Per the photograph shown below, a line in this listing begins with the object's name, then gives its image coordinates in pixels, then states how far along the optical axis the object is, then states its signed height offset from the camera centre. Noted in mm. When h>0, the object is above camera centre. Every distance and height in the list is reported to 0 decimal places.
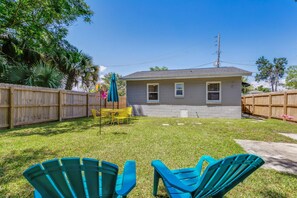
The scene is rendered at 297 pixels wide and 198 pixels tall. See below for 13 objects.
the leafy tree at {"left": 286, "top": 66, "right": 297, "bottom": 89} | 29984 +4447
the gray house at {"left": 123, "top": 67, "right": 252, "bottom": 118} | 10484 +439
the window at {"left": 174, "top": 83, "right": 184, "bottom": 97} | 11578 +667
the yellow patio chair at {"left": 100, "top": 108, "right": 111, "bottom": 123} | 8593 -787
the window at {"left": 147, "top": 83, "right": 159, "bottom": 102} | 12203 +527
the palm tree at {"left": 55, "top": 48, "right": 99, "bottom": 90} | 12319 +2561
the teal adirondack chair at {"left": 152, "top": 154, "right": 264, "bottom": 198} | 1337 -749
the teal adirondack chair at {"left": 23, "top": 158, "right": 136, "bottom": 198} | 1053 -571
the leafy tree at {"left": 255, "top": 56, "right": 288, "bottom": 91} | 40609 +8049
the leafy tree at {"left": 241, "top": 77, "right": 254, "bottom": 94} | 29678 +2080
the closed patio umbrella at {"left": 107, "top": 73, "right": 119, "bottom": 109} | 8367 +351
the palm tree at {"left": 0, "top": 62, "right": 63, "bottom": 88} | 8862 +1324
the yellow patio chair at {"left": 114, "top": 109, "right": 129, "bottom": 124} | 8184 -839
